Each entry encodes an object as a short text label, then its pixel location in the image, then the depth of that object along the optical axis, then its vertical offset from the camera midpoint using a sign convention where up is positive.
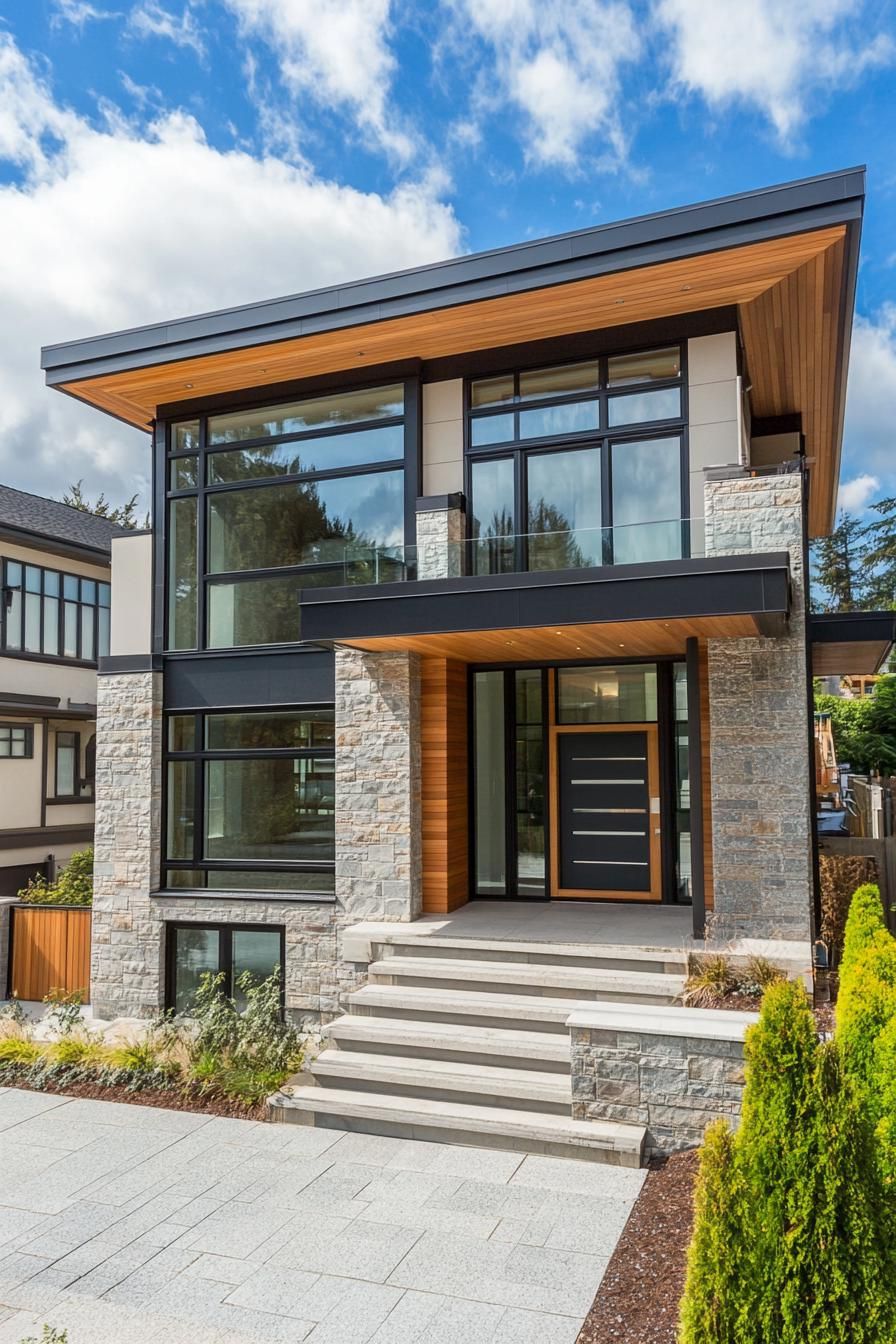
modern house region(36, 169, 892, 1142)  7.40 +0.97
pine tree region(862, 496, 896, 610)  36.50 +7.55
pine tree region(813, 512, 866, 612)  39.56 +7.93
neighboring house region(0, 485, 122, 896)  16.30 +1.27
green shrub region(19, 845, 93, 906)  11.91 -1.96
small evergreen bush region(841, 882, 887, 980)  5.71 -1.23
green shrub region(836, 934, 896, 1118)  4.22 -1.39
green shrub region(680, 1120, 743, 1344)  2.74 -1.61
